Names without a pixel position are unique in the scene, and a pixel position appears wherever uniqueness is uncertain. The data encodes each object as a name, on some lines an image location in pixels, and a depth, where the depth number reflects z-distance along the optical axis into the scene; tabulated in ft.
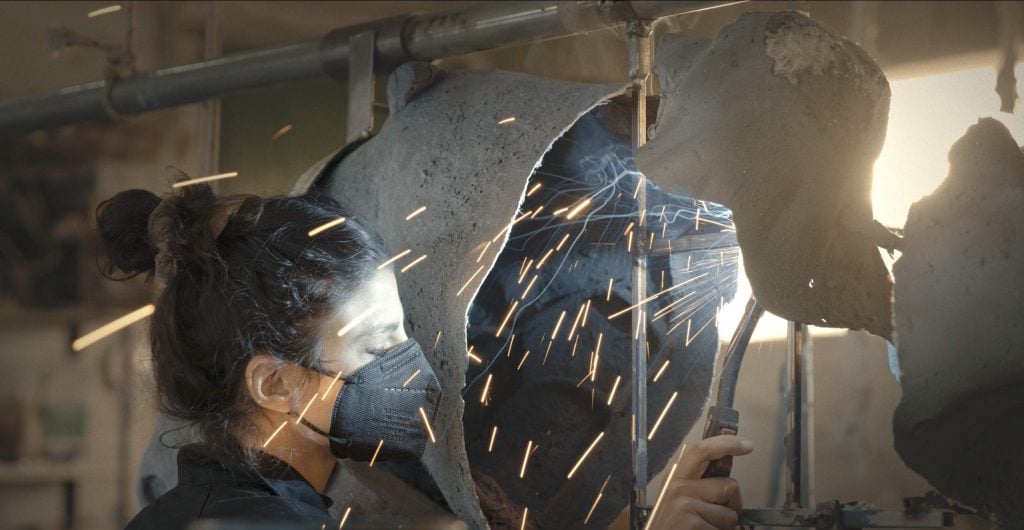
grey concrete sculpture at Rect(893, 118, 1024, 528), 5.13
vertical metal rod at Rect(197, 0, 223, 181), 11.08
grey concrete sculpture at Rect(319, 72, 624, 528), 6.64
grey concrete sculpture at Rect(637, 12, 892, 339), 5.48
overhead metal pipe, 7.17
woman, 6.53
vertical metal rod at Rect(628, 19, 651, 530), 6.47
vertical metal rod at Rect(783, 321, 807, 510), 5.94
